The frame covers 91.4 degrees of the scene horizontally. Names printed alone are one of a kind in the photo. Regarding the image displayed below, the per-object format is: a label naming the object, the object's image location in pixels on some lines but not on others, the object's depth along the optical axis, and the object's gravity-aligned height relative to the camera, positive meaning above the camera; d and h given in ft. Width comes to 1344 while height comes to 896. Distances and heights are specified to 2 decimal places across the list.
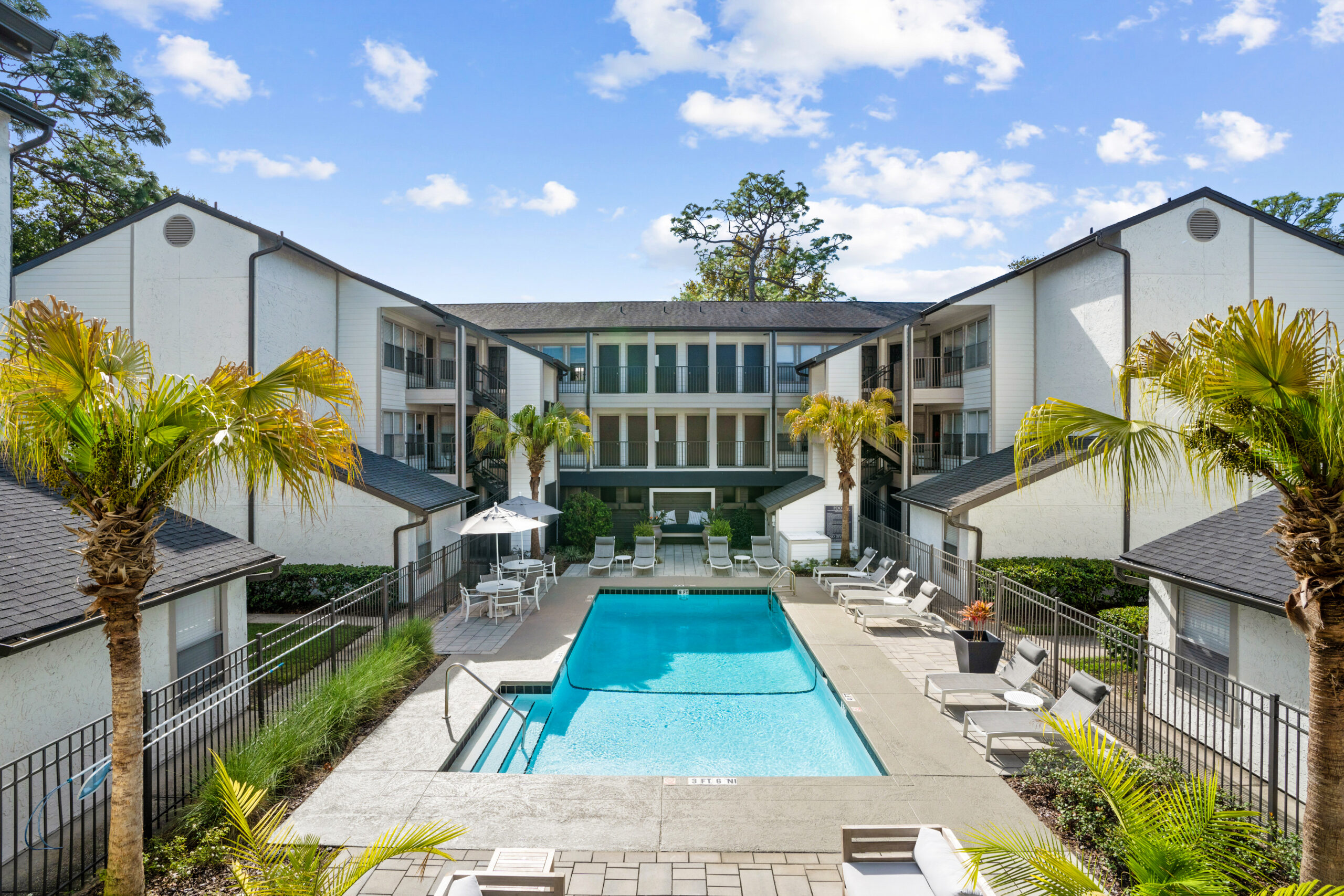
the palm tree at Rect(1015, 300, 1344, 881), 13.24 +0.11
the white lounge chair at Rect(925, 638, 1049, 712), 31.65 -11.49
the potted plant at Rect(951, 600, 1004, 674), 35.04 -10.62
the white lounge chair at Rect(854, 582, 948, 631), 46.62 -11.84
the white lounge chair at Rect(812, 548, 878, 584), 59.67 -11.19
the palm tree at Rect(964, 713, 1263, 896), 12.86 -8.45
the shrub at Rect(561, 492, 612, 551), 74.18 -8.58
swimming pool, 29.78 -14.40
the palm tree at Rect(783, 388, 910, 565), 62.13 +2.26
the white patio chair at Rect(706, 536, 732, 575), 65.67 -11.10
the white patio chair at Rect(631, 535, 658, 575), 65.10 -11.03
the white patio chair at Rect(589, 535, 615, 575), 65.92 -11.13
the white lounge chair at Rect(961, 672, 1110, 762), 26.89 -11.46
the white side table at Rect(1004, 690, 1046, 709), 29.86 -11.56
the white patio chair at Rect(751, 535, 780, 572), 65.57 -11.10
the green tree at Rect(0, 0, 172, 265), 80.07 +35.78
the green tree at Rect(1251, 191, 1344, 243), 112.47 +42.79
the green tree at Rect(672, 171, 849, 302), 133.39 +41.91
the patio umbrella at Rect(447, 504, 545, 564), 48.78 -5.89
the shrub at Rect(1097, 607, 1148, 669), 29.84 -9.66
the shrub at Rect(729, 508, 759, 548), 78.43 -9.63
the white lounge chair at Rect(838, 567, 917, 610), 49.80 -11.34
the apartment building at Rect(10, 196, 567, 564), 51.83 +10.92
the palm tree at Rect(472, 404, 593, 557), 64.95 +1.17
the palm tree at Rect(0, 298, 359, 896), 14.21 -0.01
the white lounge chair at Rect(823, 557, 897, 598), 55.11 -11.25
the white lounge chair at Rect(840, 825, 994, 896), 16.47 -10.96
